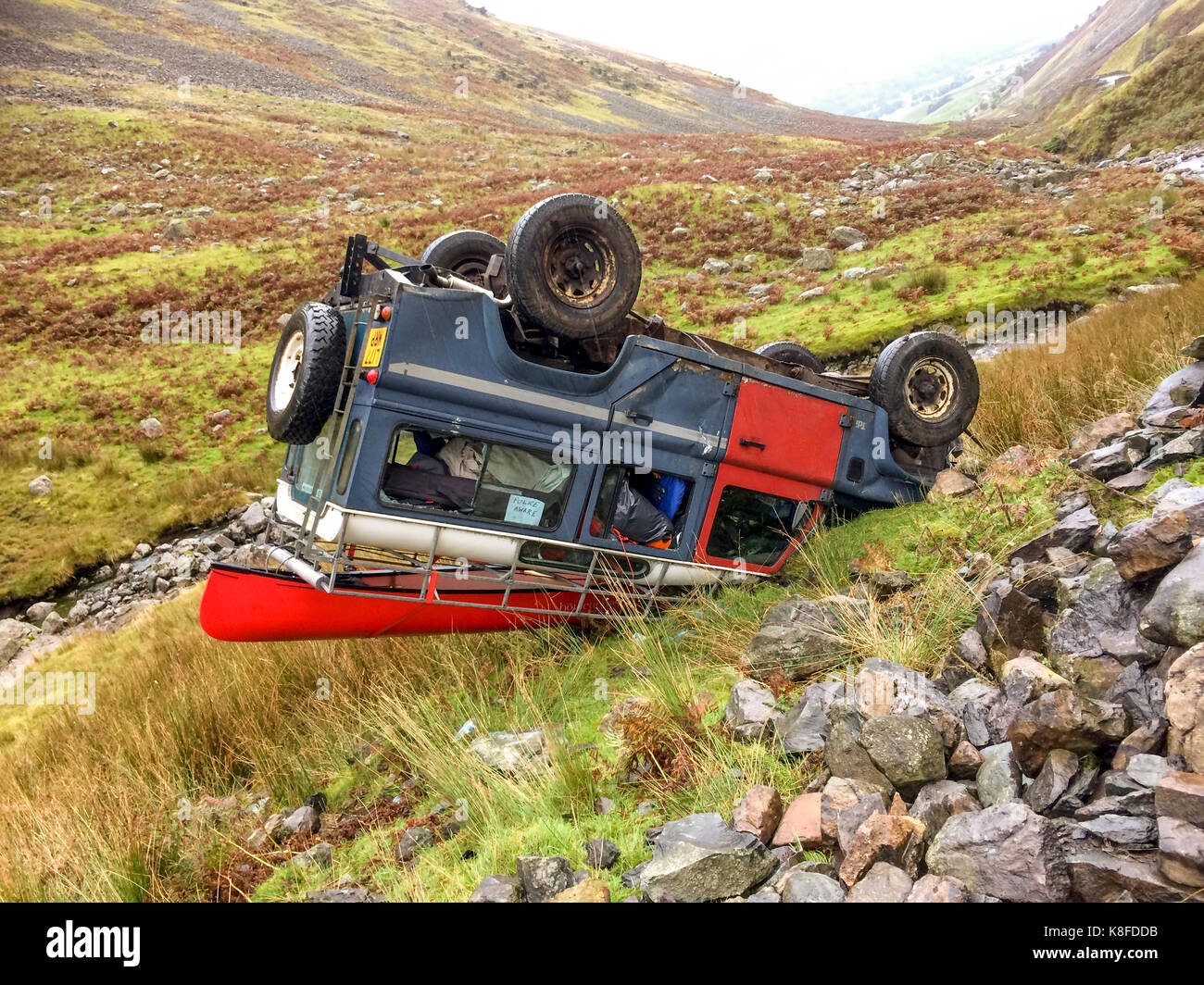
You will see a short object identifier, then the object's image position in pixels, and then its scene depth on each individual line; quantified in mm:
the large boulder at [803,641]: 4613
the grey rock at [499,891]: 3268
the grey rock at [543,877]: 3283
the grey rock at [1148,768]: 2777
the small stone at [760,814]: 3279
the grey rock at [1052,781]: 2963
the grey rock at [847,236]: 18766
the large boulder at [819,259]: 17812
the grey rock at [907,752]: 3291
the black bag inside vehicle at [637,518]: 6387
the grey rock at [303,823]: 5059
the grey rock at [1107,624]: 3406
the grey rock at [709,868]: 2975
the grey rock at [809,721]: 3789
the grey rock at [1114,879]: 2400
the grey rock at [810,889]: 2760
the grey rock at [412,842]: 4230
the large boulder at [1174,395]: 5399
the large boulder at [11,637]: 10141
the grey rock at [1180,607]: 3158
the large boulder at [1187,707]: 2777
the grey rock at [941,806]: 3080
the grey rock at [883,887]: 2693
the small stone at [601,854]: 3494
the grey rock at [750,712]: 4074
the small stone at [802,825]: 3160
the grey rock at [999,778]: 3086
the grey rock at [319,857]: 4488
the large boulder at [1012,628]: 3883
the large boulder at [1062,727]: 3057
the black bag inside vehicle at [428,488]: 5656
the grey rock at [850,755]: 3340
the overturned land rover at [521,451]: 5484
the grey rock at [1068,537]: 4461
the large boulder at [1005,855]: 2582
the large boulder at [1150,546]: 3482
